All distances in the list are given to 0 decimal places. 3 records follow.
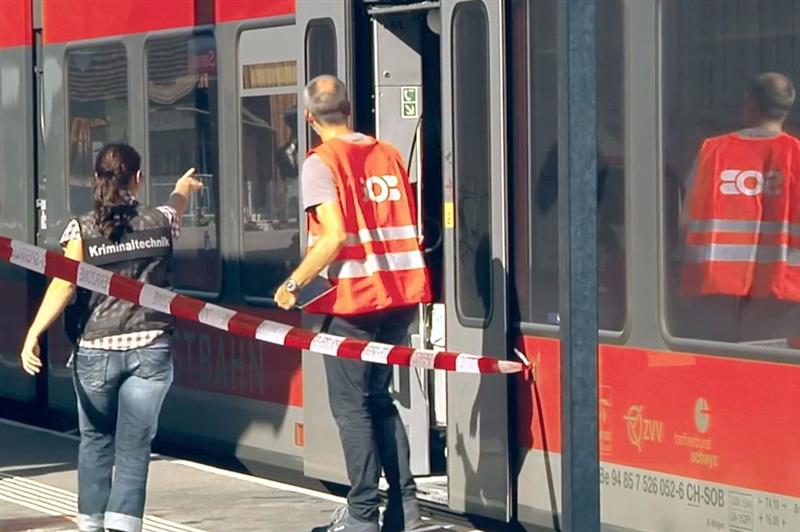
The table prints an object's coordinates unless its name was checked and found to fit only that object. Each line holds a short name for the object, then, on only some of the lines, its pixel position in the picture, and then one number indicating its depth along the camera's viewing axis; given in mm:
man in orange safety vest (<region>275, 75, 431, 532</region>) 11607
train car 10108
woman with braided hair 11306
